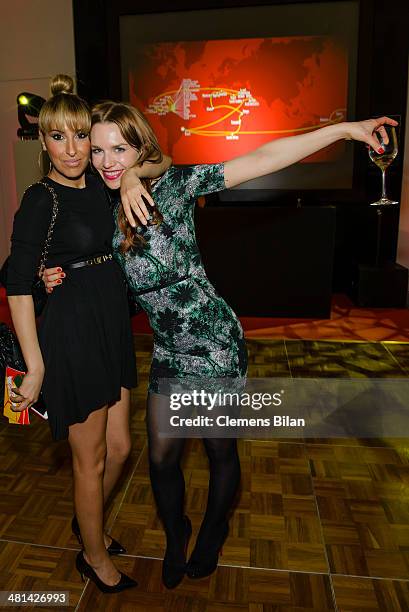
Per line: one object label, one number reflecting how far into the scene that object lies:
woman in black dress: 1.37
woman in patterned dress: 1.44
